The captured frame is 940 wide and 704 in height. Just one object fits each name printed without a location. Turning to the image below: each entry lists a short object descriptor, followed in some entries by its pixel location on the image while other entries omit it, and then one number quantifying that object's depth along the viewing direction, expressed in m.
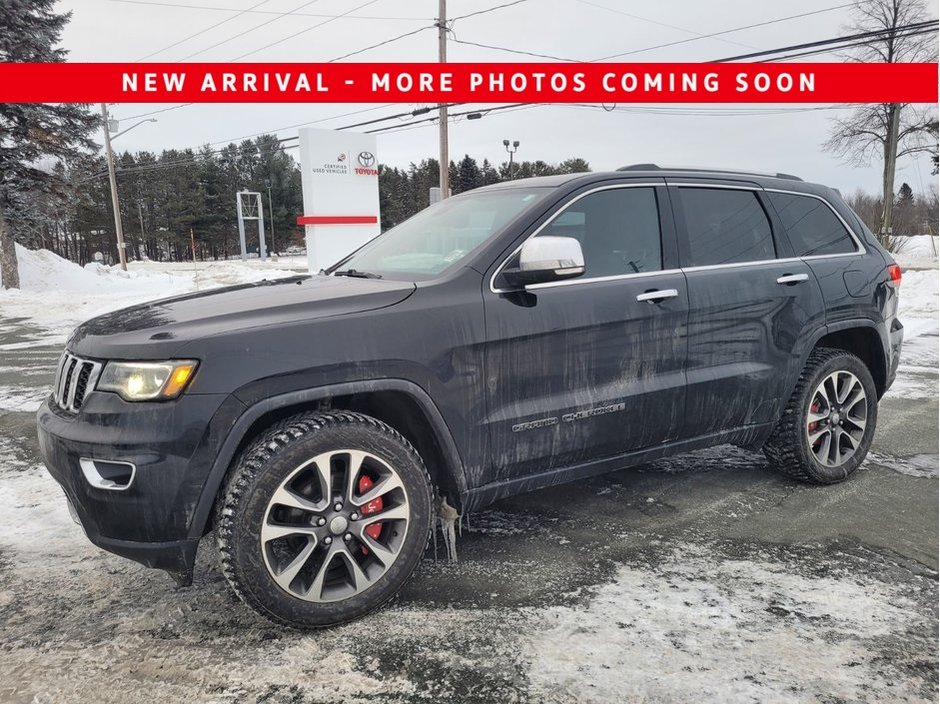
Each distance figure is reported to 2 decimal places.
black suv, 2.40
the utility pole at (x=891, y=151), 27.17
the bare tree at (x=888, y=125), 26.31
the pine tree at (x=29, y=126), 20.69
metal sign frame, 47.84
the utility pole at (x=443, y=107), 21.00
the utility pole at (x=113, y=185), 32.56
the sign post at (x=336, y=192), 18.88
